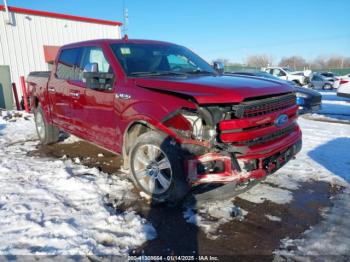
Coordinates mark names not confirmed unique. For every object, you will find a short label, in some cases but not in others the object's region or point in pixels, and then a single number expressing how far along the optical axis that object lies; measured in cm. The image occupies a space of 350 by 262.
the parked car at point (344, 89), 1134
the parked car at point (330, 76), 2912
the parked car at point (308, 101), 849
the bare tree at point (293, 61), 8956
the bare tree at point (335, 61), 8619
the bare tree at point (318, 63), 9211
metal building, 1418
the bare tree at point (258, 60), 8000
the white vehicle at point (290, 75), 2438
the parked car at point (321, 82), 2878
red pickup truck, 315
